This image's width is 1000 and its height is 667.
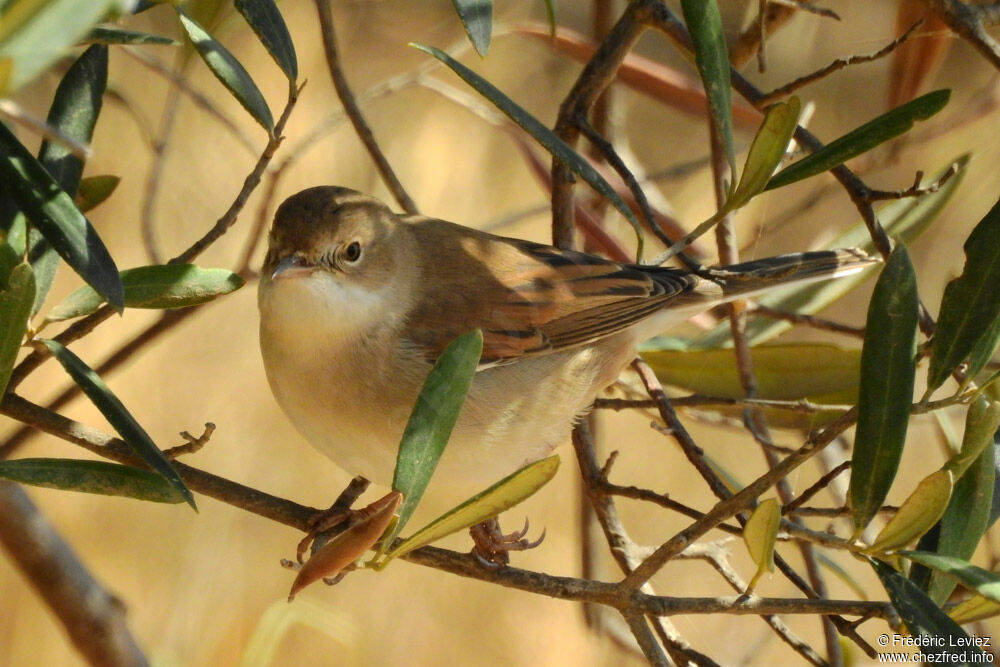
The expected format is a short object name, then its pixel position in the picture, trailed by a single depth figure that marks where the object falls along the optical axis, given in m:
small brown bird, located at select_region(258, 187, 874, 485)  3.74
